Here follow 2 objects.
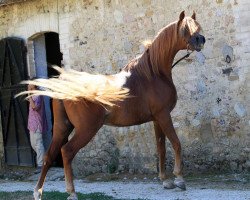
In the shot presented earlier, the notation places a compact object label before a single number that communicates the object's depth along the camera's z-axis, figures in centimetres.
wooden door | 1040
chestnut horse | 634
